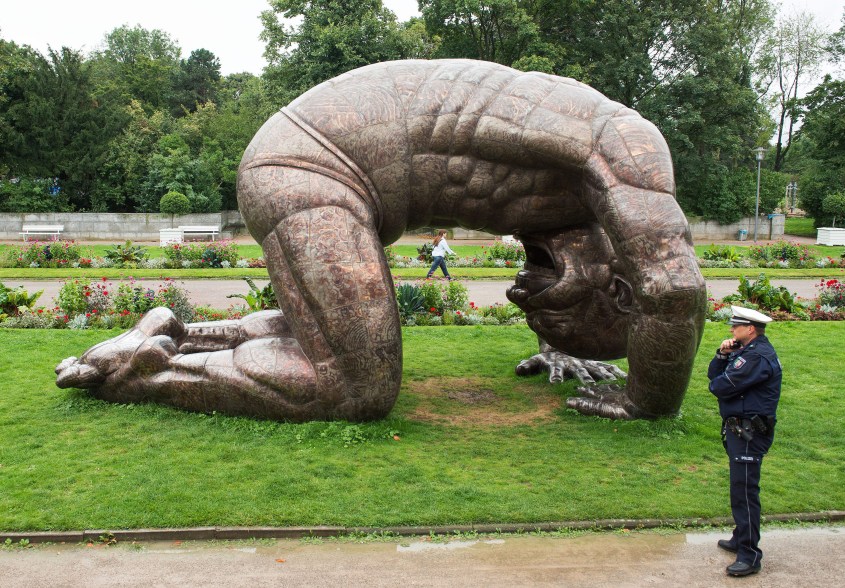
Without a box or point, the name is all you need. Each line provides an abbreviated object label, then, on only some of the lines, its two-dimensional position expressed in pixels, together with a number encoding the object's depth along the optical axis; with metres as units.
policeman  4.59
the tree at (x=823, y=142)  35.25
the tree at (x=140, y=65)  46.91
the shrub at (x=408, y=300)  12.58
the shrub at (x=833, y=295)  14.24
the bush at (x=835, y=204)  36.25
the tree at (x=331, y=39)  29.58
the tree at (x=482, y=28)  31.95
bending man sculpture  6.15
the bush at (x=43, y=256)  19.92
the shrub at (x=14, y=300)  12.24
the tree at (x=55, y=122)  31.05
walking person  18.67
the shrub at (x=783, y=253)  22.41
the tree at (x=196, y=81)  59.08
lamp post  31.92
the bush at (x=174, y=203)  31.33
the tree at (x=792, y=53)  44.50
